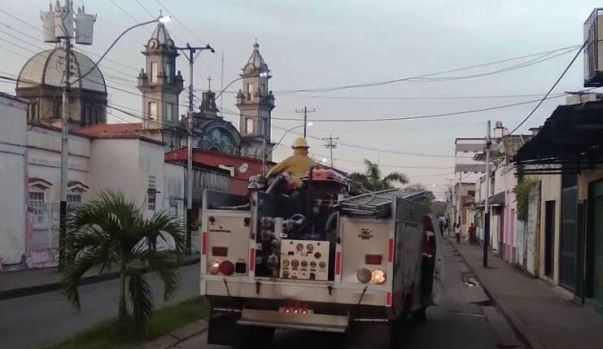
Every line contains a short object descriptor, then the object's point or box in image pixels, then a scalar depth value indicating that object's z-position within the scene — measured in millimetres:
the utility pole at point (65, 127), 24297
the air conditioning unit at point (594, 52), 14133
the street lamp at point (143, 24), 23144
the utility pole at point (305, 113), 67888
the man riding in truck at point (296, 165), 10945
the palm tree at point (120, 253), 10180
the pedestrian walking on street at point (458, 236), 66419
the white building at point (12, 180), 24047
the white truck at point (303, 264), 9125
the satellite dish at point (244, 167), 62375
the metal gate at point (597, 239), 16531
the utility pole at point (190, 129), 36731
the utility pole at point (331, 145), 86250
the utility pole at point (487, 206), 34262
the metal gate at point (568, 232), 19392
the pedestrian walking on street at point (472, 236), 64062
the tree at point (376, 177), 43931
